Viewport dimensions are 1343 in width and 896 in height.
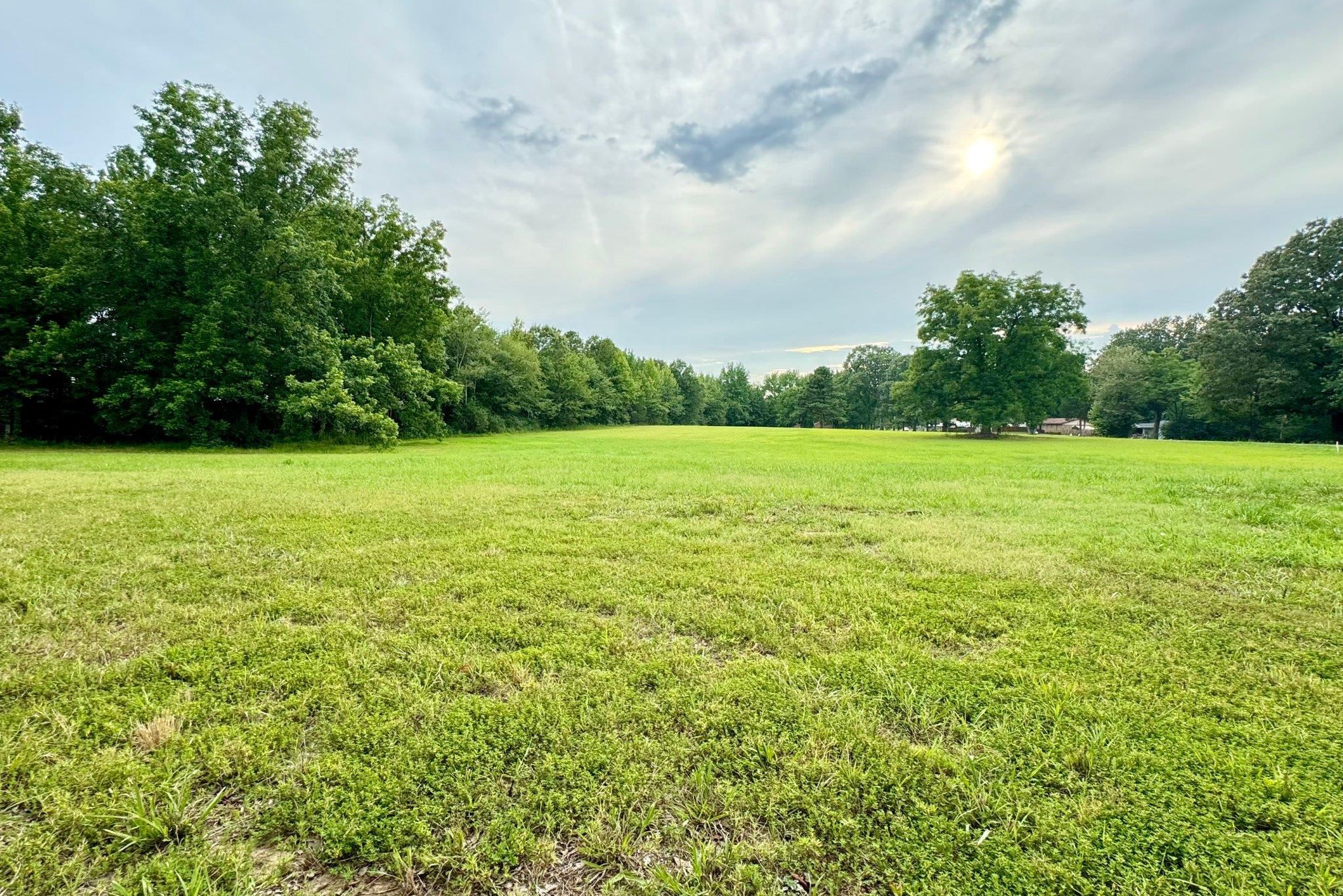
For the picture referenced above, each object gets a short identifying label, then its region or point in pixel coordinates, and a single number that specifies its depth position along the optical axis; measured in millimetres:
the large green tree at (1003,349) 32844
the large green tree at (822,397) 72062
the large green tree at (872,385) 76500
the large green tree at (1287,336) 31922
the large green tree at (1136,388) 47781
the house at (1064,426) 76375
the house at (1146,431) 54888
